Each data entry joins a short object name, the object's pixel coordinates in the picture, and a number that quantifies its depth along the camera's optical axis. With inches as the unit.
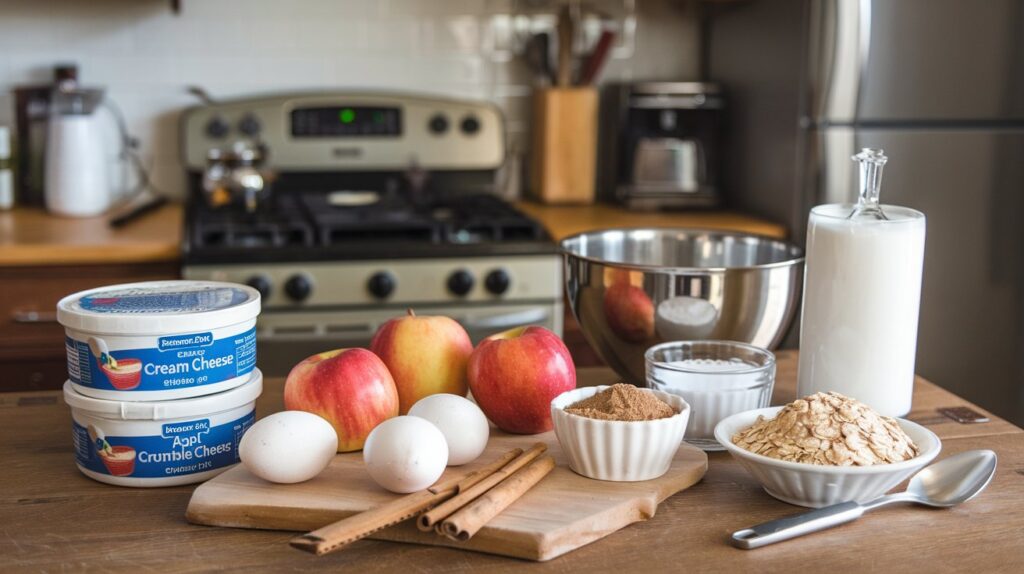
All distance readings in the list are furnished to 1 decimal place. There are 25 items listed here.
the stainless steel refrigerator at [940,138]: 100.3
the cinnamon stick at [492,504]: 35.1
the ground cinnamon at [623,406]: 40.2
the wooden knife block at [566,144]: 118.4
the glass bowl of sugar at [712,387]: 45.4
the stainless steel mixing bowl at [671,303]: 50.9
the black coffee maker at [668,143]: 118.0
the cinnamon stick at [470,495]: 35.6
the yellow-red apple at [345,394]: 42.8
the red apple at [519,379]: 44.9
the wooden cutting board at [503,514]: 36.1
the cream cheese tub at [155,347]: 40.1
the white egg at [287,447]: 39.1
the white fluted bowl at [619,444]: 39.5
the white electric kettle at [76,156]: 108.2
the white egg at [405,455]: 37.8
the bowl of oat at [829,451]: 38.4
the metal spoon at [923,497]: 36.9
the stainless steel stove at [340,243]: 95.4
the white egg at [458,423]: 40.9
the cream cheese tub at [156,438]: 40.8
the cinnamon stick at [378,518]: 33.5
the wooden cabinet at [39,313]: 93.0
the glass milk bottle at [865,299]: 46.2
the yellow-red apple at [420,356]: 46.9
